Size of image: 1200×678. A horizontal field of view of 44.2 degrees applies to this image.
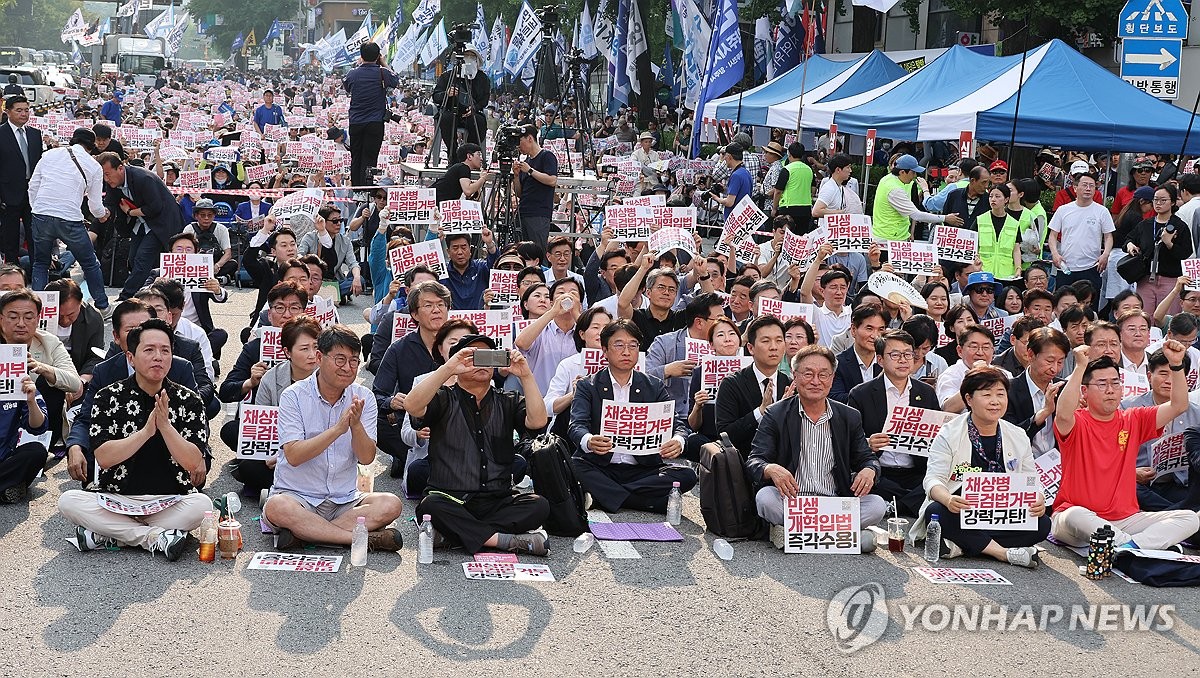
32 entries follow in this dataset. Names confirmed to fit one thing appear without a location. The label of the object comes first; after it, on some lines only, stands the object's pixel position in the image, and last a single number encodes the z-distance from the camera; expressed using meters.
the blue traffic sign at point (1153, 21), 13.88
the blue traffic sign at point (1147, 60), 14.22
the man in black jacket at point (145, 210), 14.49
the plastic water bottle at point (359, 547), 7.15
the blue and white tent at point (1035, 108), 16.23
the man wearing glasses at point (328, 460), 7.18
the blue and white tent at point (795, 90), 22.44
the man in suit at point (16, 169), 14.55
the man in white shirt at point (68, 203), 13.85
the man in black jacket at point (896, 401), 8.53
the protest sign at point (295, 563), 7.00
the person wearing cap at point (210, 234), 16.44
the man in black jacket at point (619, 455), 8.22
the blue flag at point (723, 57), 21.92
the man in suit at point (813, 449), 7.73
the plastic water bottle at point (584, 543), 7.59
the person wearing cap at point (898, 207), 14.46
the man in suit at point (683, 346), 9.52
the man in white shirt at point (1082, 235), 13.69
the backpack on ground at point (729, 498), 7.93
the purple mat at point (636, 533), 7.90
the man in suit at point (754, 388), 8.61
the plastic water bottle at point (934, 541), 7.61
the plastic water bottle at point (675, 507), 8.24
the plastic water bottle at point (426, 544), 7.24
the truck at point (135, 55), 77.50
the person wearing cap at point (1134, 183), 16.58
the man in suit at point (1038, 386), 8.75
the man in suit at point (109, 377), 7.18
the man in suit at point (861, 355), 9.10
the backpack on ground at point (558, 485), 7.71
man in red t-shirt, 7.78
